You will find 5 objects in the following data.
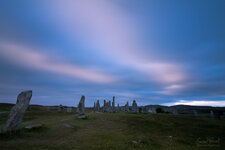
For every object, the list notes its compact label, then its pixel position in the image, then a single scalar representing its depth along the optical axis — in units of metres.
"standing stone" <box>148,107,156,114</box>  45.64
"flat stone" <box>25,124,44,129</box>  13.32
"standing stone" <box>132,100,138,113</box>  45.66
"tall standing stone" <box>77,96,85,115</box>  25.52
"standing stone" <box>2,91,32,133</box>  12.36
